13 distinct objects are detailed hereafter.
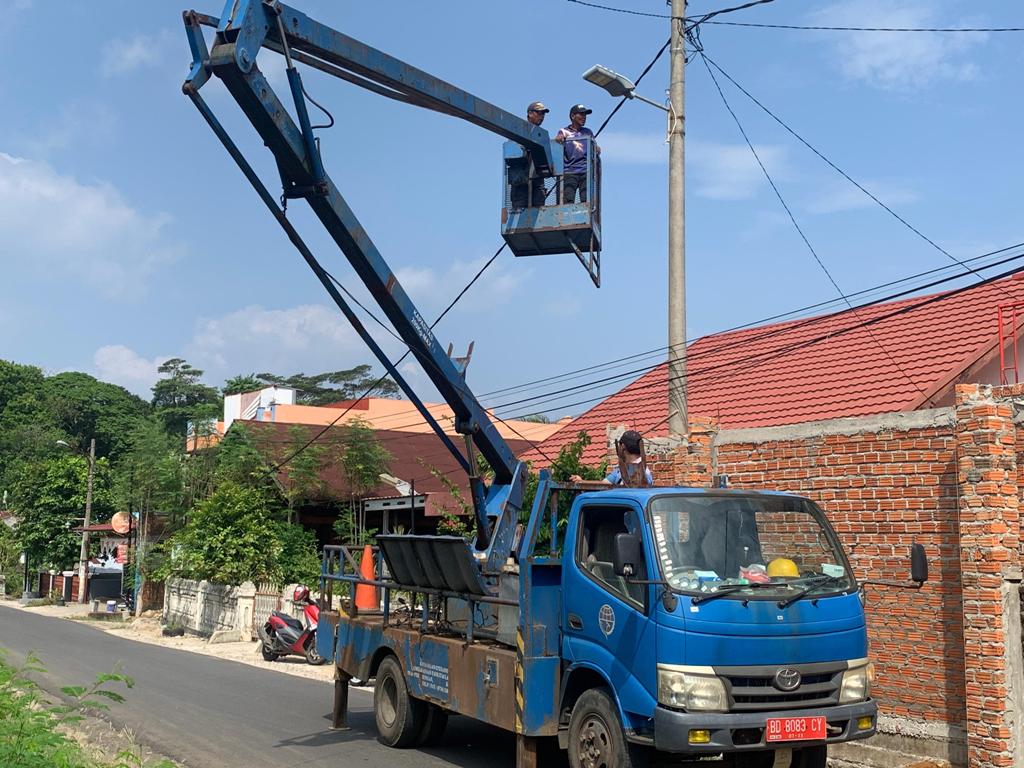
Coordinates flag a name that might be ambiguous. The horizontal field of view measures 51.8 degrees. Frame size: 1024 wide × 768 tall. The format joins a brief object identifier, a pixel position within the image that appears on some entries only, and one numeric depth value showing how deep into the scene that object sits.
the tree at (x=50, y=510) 43.41
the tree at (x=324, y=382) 77.50
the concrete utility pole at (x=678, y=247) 11.35
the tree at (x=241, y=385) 72.00
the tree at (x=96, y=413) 75.88
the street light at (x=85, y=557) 38.78
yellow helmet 7.09
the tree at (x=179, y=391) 82.44
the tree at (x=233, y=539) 24.30
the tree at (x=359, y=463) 25.23
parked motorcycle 17.69
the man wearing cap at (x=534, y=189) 11.69
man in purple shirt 11.67
